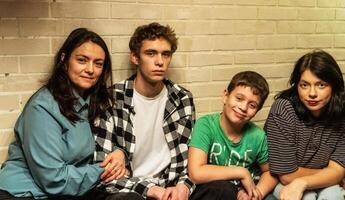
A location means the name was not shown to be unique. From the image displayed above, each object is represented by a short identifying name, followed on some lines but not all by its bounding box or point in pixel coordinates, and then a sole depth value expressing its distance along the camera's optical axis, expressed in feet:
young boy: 6.50
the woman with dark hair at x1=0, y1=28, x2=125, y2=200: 5.84
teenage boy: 6.68
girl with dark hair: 6.79
